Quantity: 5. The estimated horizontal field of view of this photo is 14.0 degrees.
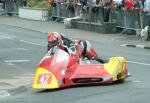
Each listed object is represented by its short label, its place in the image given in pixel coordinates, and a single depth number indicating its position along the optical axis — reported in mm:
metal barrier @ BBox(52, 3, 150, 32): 29628
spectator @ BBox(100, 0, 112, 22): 32125
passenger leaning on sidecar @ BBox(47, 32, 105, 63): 14250
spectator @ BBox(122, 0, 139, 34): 30095
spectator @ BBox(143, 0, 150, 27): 28469
